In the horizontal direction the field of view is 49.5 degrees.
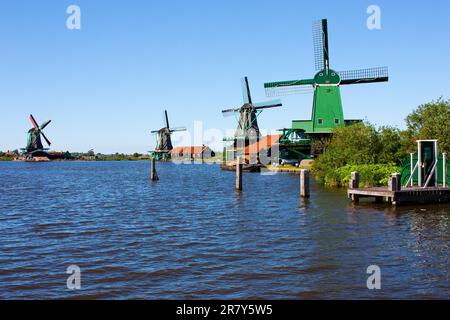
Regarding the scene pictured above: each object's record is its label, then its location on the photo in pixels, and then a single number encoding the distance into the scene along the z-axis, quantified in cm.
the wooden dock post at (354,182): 2997
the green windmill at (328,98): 6875
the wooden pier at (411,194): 2686
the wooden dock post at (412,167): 2939
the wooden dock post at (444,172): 2831
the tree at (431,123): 4234
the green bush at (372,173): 3503
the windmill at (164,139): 16288
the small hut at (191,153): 16300
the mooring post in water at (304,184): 3216
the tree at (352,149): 4366
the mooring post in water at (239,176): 3992
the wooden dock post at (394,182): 2675
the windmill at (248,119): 9638
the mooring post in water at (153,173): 5666
